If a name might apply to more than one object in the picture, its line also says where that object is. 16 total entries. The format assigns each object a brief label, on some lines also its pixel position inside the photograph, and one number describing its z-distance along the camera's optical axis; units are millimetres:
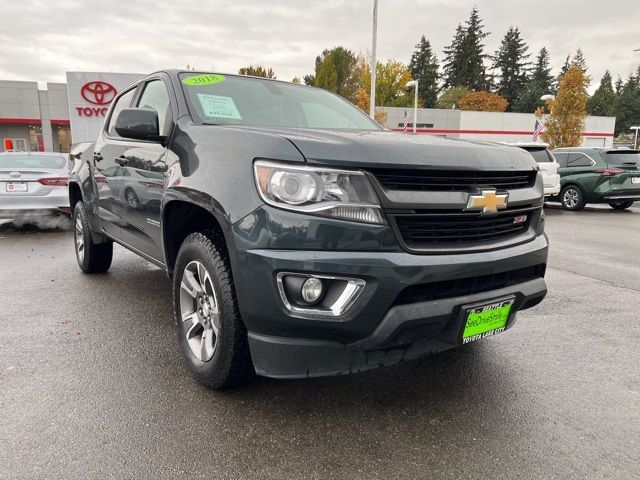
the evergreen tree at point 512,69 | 75438
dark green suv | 11742
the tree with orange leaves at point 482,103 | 62031
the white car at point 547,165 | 11977
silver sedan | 7840
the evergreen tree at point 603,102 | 87688
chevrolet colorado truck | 2010
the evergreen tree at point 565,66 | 88438
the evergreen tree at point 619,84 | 104125
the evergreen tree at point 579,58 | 92325
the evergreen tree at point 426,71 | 71500
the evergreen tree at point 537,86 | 69250
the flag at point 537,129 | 20027
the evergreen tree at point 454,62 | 73438
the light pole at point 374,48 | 16406
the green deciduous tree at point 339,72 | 54859
